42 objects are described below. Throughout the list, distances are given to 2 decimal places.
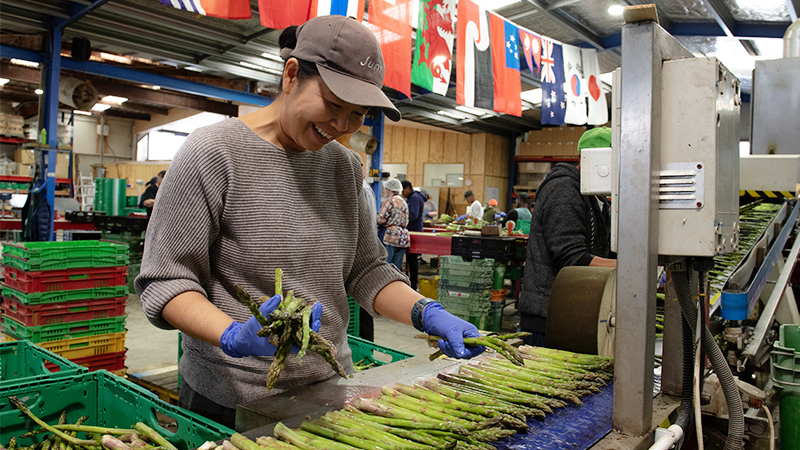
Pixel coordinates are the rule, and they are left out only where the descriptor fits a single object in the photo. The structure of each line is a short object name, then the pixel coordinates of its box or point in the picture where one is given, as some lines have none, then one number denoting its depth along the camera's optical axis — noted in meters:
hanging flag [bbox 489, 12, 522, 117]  7.22
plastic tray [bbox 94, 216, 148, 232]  8.62
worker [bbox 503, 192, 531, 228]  10.52
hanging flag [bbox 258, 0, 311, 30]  4.66
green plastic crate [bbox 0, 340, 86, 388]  2.58
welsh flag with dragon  6.20
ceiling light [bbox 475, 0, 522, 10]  7.48
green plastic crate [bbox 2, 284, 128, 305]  4.16
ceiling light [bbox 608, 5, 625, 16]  7.62
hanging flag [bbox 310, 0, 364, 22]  4.96
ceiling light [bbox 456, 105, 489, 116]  13.64
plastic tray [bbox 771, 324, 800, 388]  2.12
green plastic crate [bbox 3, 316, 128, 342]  4.17
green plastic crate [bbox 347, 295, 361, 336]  4.98
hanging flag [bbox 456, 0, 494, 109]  6.71
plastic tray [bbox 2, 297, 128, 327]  4.18
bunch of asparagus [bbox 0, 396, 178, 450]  1.35
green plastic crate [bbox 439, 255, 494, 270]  6.75
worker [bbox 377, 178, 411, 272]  7.62
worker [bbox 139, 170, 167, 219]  9.15
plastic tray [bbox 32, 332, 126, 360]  4.18
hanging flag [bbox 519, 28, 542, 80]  7.73
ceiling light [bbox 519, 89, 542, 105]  12.70
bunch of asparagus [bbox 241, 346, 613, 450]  1.26
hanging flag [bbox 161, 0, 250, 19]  4.42
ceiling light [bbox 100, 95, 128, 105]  16.72
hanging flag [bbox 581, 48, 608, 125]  9.05
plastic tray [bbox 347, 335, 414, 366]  3.27
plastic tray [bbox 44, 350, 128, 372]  4.36
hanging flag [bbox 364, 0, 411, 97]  5.64
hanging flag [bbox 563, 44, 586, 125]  8.71
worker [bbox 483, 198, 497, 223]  10.27
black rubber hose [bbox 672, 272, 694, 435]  1.58
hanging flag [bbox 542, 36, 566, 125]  8.27
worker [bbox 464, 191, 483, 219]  10.66
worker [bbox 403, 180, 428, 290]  9.26
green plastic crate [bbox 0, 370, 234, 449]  1.63
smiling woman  1.43
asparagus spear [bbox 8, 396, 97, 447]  1.45
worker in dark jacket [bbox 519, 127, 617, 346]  2.94
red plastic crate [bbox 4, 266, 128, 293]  4.19
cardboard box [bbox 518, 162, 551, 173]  17.53
